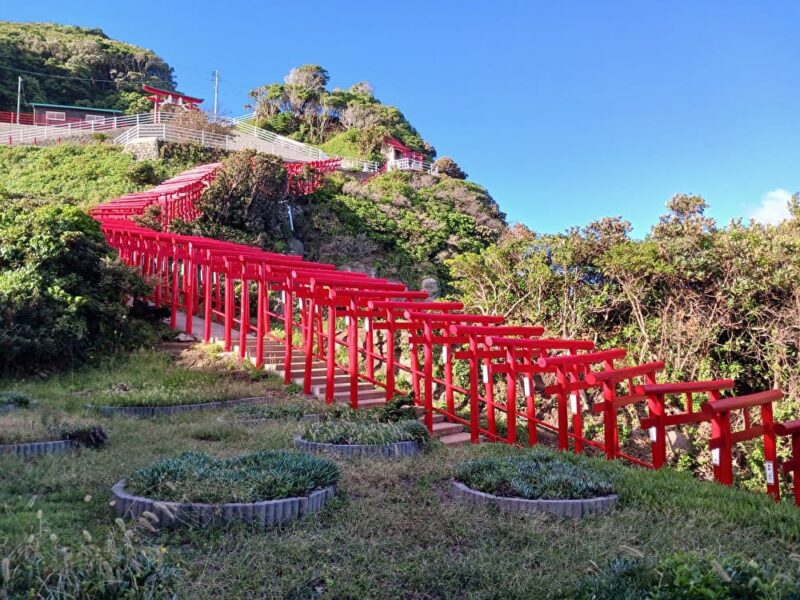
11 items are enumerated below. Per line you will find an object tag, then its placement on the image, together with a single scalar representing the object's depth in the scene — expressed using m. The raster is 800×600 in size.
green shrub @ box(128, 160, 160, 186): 27.95
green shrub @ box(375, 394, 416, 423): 7.95
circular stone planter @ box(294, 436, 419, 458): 6.44
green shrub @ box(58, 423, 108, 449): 6.37
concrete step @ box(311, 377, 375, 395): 10.45
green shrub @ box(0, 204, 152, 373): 10.71
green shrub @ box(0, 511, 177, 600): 2.87
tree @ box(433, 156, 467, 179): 43.10
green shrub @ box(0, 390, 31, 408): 8.16
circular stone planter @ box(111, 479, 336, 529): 4.22
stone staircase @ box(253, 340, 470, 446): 8.99
